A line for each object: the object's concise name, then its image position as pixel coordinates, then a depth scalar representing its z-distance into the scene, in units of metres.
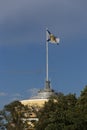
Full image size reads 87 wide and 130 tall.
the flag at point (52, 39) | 104.77
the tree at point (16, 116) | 85.77
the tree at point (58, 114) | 76.75
